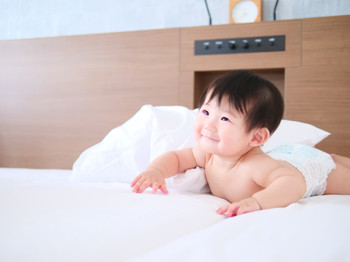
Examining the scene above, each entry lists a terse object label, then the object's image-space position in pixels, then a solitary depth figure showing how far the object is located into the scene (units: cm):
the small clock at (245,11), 180
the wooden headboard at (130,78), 157
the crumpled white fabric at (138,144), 109
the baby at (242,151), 83
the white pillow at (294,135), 122
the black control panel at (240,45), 162
